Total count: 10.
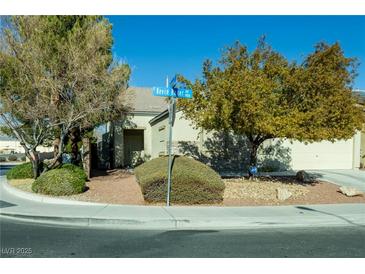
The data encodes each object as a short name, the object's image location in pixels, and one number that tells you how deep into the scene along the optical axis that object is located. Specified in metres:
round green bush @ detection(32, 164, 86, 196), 12.16
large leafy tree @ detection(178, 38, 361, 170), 12.24
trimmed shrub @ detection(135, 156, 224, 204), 11.12
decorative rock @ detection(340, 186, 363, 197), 13.09
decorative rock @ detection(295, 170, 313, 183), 15.91
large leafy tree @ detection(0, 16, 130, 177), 14.11
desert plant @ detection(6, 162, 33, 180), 17.05
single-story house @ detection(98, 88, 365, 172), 20.25
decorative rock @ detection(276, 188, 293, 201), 12.38
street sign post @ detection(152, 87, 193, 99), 10.50
